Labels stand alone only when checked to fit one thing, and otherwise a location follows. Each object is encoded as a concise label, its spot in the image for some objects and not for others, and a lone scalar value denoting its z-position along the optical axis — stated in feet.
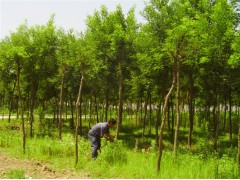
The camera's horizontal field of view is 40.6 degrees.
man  42.70
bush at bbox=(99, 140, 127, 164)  41.78
